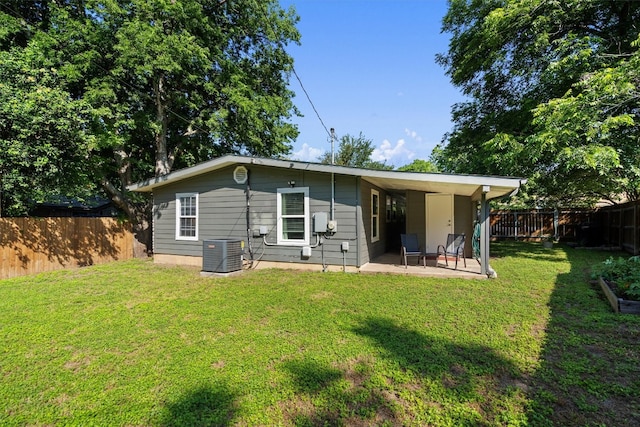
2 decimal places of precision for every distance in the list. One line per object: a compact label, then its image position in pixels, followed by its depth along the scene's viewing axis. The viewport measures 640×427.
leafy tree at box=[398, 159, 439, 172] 33.94
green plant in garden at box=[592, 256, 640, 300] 4.38
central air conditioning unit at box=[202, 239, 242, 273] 7.17
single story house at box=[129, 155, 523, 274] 7.02
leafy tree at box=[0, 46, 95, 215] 6.43
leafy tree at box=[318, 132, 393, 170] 27.03
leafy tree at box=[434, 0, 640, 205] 6.53
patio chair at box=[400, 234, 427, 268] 7.47
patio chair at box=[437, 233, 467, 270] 7.07
